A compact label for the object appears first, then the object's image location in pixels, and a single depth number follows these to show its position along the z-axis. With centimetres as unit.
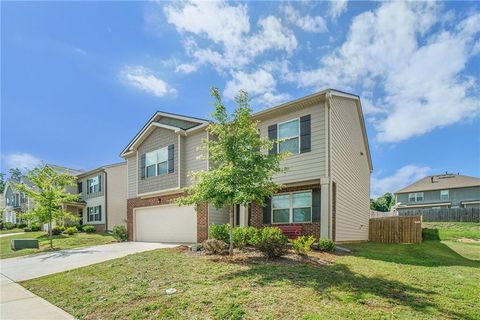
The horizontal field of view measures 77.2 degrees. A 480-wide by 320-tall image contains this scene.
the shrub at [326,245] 1071
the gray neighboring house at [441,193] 3484
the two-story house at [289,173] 1248
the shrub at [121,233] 2025
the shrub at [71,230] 2563
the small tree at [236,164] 946
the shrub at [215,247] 1066
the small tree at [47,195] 1823
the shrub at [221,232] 1274
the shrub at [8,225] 3821
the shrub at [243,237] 1159
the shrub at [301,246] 959
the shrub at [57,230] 2601
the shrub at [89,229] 2760
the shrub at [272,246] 910
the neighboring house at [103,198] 2766
